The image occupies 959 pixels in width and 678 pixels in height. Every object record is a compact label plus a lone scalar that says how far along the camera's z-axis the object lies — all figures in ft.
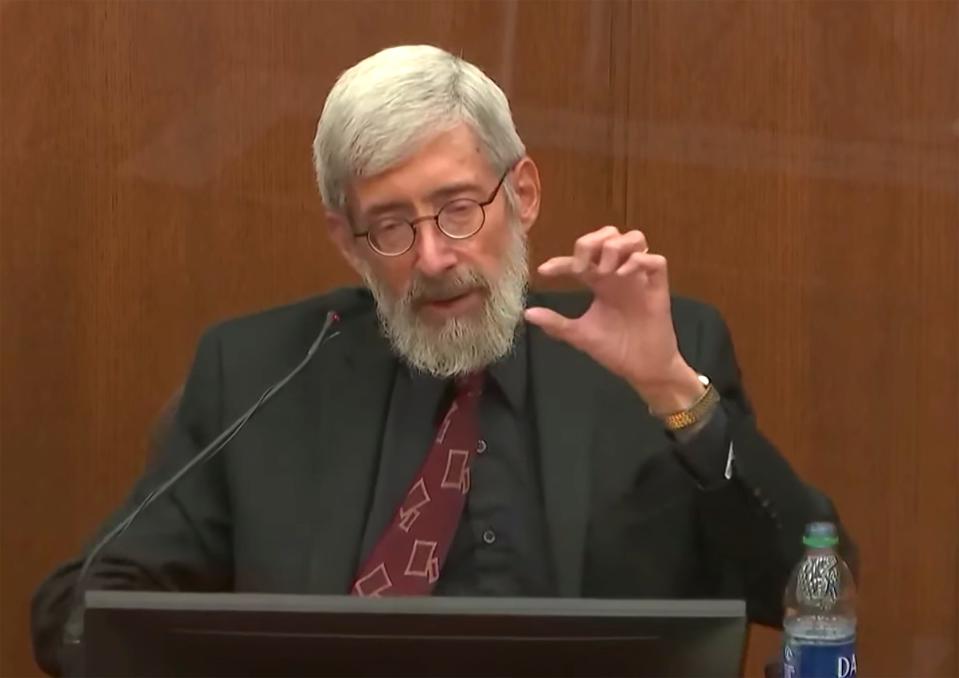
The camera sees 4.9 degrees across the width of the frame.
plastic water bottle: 31.31
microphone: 31.56
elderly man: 32.44
